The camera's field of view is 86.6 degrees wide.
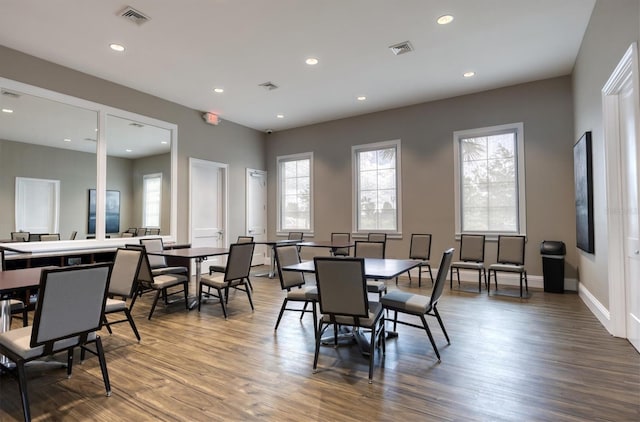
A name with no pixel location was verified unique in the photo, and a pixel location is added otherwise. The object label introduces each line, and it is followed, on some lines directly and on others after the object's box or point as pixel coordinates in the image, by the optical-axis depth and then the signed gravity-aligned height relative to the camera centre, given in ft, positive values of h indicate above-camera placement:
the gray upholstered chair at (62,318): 6.32 -1.94
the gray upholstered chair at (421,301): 9.14 -2.34
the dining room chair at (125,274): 10.41 -1.70
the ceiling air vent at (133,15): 11.64 +7.20
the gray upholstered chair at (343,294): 7.91 -1.81
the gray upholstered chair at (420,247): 19.93 -1.76
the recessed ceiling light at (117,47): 13.95 +7.18
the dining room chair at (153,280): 12.90 -2.42
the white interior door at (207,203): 22.40 +1.14
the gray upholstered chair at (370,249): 15.38 -1.42
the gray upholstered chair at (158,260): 15.25 -1.94
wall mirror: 14.70 +2.60
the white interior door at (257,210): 26.76 +0.71
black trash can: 16.75 -2.40
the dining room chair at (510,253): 16.89 -1.88
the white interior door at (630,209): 9.50 +0.21
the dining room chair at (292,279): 10.71 -2.17
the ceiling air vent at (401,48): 14.16 +7.27
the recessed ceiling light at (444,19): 12.30 +7.28
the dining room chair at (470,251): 18.25 -1.86
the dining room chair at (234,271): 13.28 -2.11
